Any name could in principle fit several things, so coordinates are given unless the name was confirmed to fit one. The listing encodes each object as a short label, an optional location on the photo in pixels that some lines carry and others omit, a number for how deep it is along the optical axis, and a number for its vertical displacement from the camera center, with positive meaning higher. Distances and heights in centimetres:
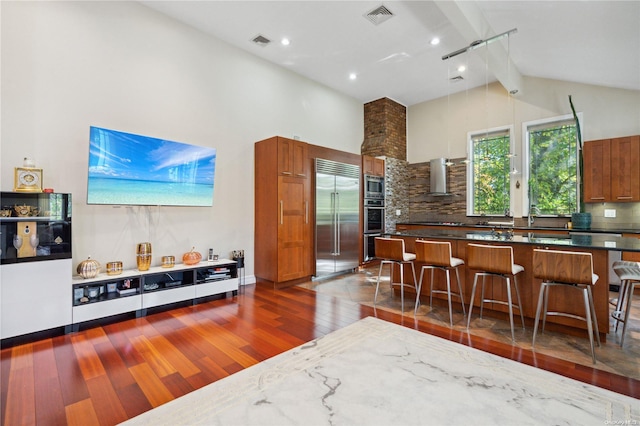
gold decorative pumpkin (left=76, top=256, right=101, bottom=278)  312 -57
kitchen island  271 -55
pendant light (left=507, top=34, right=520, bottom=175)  589 +199
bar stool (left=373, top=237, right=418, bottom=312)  357 -47
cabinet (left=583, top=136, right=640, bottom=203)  449 +71
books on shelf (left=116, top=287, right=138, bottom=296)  328 -85
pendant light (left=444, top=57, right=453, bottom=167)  680 +199
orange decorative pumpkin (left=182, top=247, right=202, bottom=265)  394 -57
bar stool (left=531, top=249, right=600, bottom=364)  241 -50
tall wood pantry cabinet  460 +7
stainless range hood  663 +82
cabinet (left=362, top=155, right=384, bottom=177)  620 +106
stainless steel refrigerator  520 -4
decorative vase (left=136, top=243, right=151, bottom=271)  357 -51
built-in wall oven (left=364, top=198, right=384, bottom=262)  626 -16
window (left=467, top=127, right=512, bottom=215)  608 +84
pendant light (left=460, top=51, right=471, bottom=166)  653 +216
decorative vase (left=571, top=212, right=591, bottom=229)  477 -9
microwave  623 +61
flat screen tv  320 +54
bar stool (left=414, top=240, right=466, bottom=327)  324 -48
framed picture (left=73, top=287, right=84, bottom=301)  298 -79
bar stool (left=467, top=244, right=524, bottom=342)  282 -48
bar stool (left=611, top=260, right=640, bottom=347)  256 -55
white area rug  172 -118
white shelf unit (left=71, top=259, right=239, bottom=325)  304 -88
